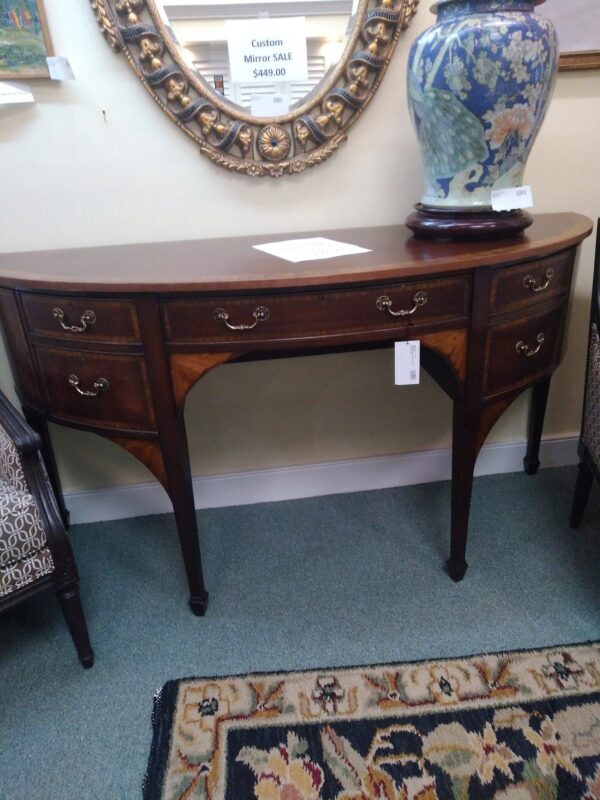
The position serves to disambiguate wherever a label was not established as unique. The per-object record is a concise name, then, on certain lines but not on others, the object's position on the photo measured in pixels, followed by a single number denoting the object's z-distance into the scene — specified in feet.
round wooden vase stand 4.18
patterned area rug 3.38
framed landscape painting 4.37
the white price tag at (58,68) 4.48
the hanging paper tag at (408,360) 3.91
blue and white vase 3.64
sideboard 3.63
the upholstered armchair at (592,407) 4.50
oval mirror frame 4.54
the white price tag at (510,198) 4.12
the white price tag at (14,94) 4.54
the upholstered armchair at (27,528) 3.68
